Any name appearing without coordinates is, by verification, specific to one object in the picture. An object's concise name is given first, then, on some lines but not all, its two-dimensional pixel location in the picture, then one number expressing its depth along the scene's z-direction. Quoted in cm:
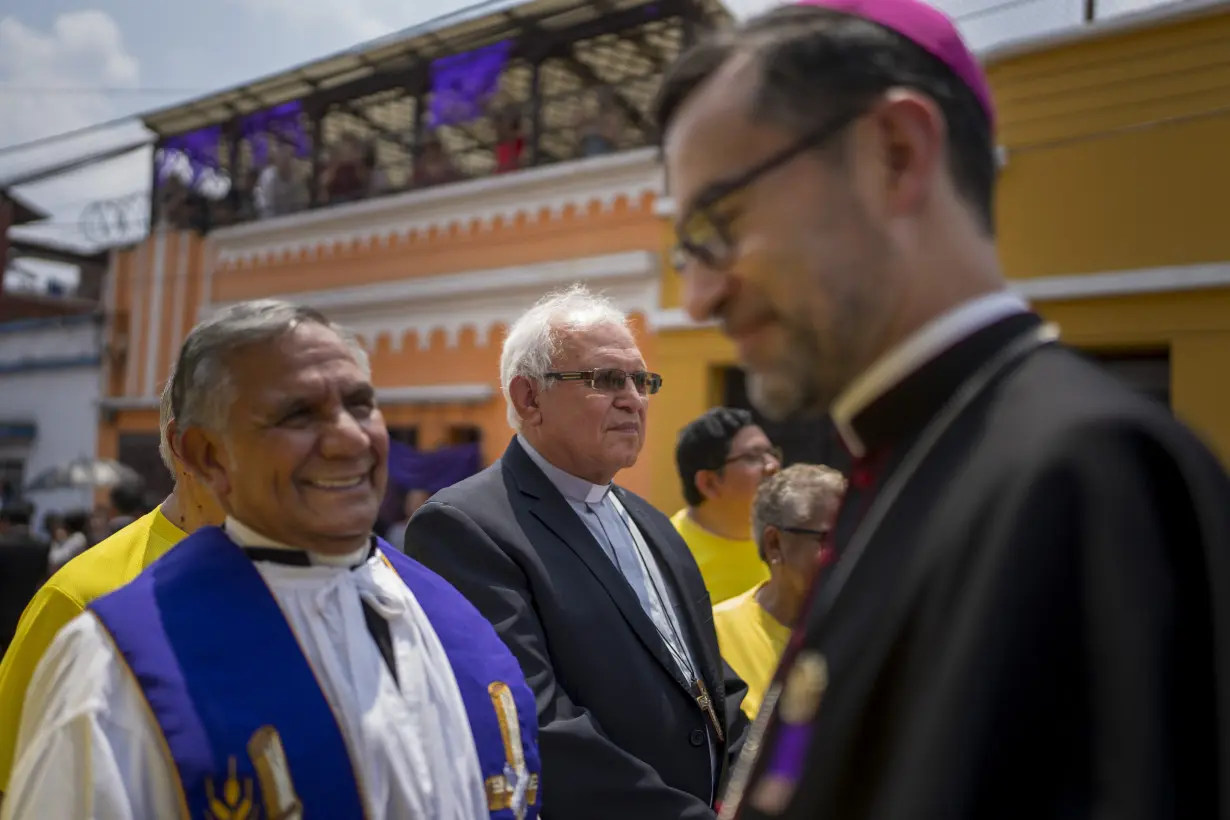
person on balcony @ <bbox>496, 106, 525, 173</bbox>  1088
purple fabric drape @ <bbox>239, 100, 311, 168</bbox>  1351
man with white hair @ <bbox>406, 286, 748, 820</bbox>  216
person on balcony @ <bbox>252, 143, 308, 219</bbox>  1304
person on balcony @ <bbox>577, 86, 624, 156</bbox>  990
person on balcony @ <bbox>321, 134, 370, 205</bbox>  1238
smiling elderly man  147
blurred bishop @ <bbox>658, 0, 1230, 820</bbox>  76
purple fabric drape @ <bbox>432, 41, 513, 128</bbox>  1100
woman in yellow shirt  293
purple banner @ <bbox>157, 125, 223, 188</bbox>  1427
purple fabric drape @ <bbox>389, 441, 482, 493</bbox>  1016
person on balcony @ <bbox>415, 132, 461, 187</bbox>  1140
